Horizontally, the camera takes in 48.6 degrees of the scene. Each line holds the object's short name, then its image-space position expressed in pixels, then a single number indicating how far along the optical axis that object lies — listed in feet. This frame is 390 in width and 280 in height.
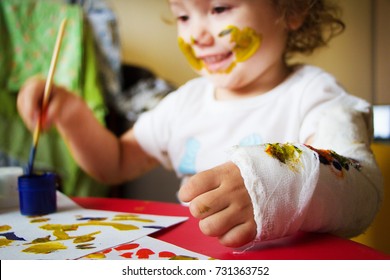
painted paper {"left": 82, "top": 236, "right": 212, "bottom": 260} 1.02
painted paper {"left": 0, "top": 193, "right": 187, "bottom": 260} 1.07
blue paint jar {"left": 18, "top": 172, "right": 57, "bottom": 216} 1.44
